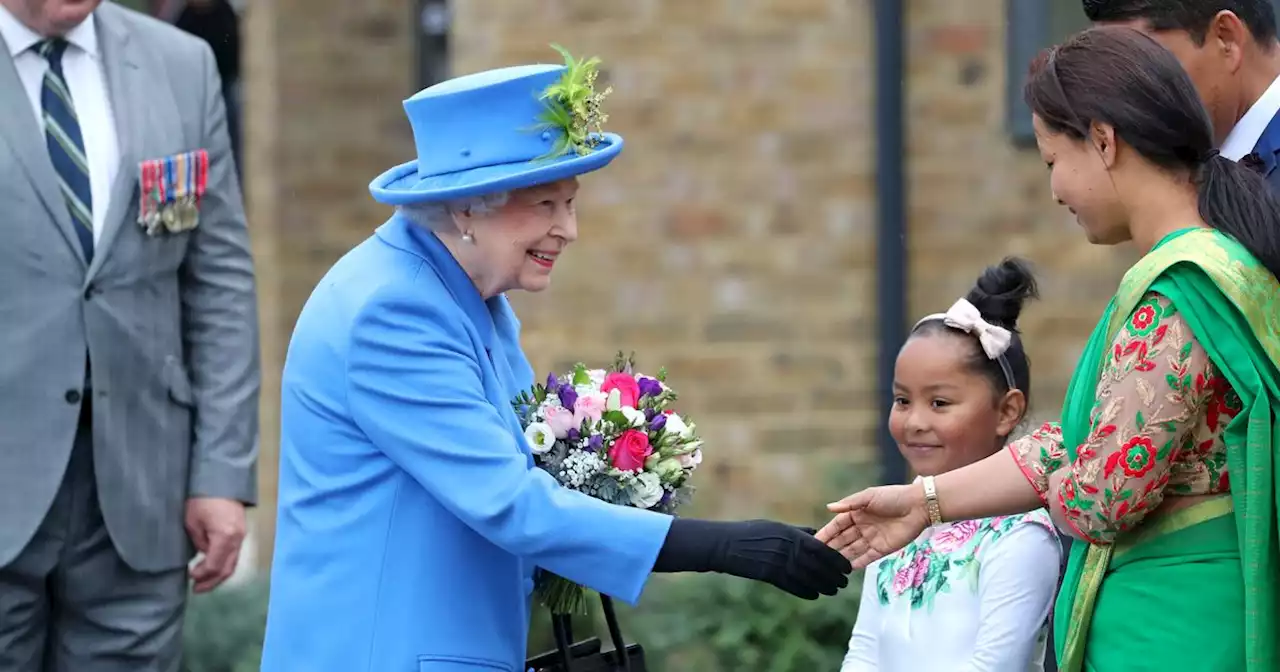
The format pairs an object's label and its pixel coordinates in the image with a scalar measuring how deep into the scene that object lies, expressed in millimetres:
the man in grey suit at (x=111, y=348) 8672
